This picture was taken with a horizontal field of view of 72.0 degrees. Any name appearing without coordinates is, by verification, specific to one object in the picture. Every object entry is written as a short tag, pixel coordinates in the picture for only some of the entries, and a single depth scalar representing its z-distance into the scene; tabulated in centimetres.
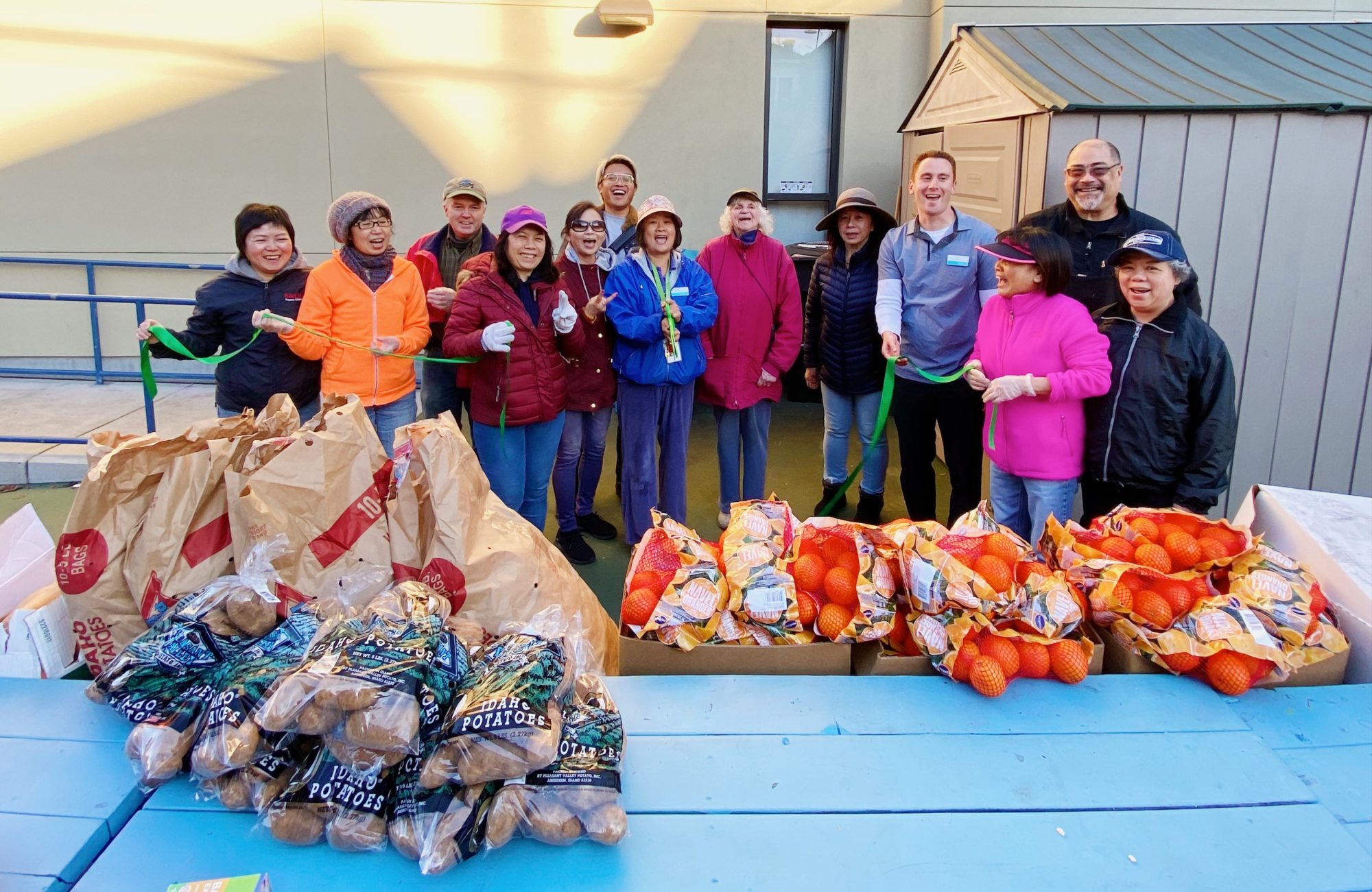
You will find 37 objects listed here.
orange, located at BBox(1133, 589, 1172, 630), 219
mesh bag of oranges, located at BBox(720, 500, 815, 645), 219
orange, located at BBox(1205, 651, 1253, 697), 207
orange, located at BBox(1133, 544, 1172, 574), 230
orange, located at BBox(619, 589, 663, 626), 222
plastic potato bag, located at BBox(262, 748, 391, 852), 159
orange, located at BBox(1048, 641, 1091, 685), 211
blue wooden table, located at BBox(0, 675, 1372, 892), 156
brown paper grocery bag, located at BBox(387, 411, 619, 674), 236
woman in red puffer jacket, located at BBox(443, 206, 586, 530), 386
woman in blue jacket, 416
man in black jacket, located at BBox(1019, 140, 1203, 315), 372
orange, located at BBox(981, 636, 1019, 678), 209
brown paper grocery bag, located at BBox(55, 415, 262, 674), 217
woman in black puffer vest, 451
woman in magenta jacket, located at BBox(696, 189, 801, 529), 446
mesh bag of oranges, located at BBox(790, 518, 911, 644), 218
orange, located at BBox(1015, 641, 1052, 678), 212
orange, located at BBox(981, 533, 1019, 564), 222
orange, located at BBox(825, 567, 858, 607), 223
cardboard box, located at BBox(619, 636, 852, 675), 221
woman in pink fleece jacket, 323
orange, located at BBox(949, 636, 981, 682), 209
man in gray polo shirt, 414
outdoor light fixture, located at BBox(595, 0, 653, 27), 680
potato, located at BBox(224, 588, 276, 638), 199
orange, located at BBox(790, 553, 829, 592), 228
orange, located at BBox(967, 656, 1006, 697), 204
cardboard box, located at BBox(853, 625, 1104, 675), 219
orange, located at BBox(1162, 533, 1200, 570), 232
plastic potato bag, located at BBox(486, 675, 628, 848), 158
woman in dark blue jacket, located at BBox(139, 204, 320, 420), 379
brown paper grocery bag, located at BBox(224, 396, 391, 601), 226
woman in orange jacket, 381
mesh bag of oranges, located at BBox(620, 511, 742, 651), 219
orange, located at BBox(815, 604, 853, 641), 221
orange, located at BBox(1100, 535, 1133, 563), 235
